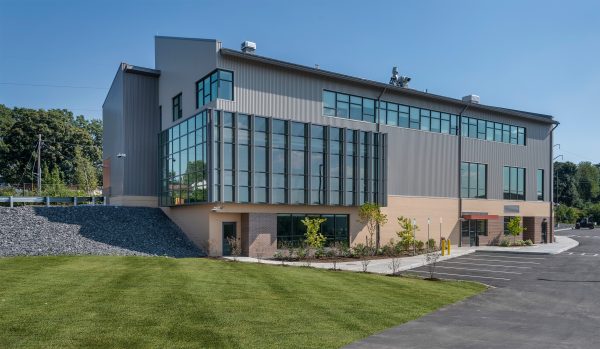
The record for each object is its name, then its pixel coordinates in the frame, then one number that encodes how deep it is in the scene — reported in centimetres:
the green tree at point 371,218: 3256
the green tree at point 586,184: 11138
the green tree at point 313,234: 2855
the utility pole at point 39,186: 4418
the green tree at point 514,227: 4269
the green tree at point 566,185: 10325
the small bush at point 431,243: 3691
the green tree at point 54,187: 4469
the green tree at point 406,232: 3409
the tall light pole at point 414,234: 3415
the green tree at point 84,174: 5994
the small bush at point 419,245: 3531
